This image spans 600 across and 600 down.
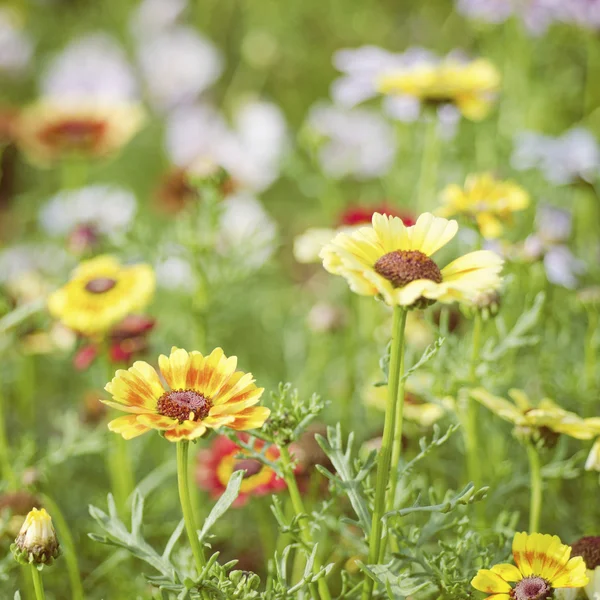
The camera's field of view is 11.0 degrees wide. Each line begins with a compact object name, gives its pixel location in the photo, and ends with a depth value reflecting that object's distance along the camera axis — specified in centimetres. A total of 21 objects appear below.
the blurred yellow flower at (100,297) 114
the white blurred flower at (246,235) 127
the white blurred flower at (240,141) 205
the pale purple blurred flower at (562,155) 127
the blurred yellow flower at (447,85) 122
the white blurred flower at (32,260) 151
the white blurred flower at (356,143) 190
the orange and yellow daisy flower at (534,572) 102
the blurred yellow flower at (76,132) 169
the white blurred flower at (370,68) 127
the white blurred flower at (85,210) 169
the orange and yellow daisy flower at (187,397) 100
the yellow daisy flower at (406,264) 100
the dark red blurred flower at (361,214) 124
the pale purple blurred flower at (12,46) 266
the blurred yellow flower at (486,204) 113
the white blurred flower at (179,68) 264
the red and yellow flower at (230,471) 114
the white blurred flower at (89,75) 246
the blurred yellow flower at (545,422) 107
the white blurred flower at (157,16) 271
